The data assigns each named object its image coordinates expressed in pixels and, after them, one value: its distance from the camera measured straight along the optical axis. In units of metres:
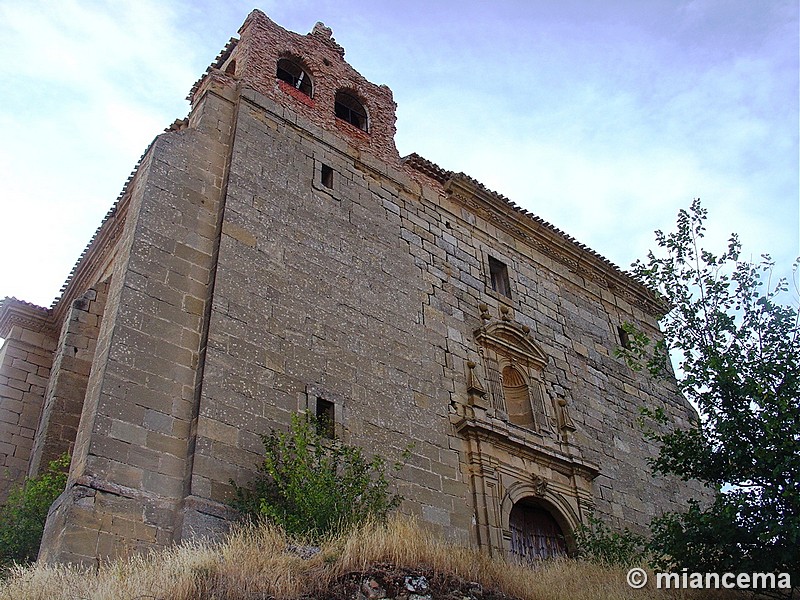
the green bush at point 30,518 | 8.33
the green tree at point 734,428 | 7.77
